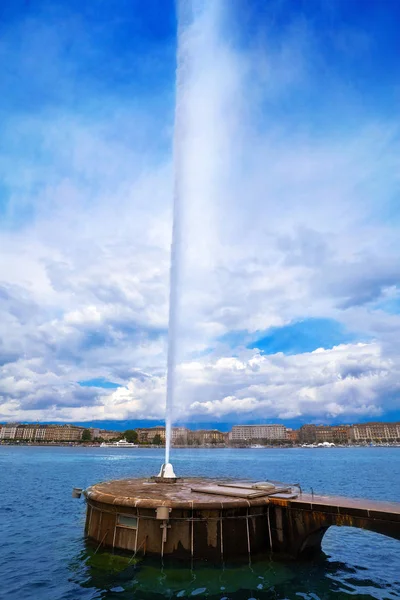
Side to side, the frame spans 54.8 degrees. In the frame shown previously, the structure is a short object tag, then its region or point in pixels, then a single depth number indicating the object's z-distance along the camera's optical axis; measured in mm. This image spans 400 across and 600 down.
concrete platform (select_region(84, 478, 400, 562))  16594
